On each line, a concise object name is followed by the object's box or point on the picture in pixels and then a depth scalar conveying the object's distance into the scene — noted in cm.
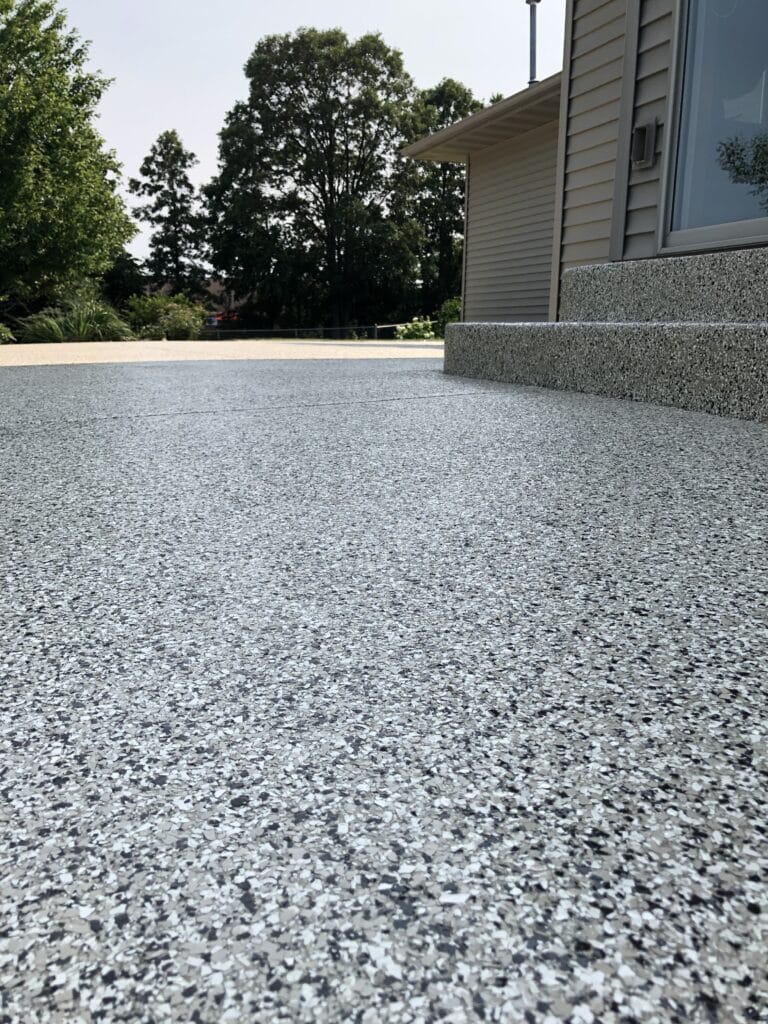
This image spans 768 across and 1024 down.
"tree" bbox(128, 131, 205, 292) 2267
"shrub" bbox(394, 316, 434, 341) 1386
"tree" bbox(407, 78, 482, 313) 2232
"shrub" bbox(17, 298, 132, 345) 1028
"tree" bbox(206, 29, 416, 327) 2105
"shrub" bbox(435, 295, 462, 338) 1339
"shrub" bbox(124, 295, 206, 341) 1232
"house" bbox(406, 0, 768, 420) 263
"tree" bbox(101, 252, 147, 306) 2009
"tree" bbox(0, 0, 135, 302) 1384
